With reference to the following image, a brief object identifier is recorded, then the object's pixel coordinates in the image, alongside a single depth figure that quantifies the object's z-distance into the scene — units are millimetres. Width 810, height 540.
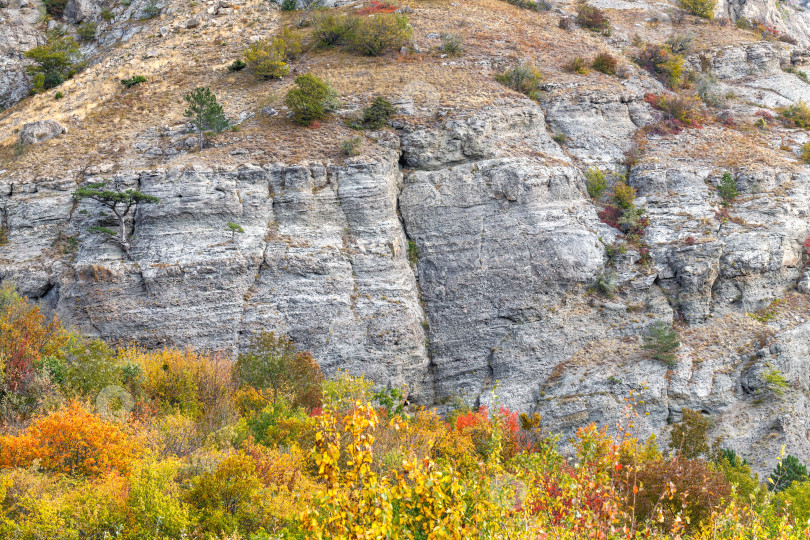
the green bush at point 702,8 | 44031
